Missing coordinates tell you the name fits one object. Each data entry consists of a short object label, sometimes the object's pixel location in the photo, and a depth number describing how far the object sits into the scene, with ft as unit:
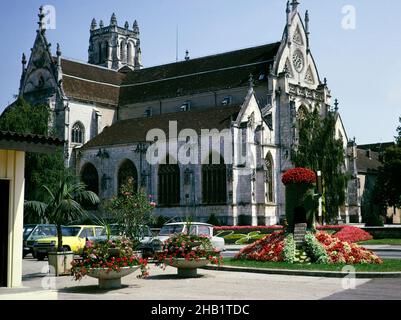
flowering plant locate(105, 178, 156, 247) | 69.05
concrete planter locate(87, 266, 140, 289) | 44.91
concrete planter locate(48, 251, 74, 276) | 59.62
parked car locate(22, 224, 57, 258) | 91.10
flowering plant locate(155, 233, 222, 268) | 53.88
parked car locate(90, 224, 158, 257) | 78.18
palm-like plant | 61.41
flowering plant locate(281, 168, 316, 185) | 69.44
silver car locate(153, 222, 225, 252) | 81.92
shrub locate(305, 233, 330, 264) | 61.41
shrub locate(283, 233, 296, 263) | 63.05
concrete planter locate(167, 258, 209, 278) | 53.85
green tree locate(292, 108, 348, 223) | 150.41
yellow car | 82.17
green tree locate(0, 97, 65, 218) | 153.69
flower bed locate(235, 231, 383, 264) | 61.46
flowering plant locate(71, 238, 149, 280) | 44.98
